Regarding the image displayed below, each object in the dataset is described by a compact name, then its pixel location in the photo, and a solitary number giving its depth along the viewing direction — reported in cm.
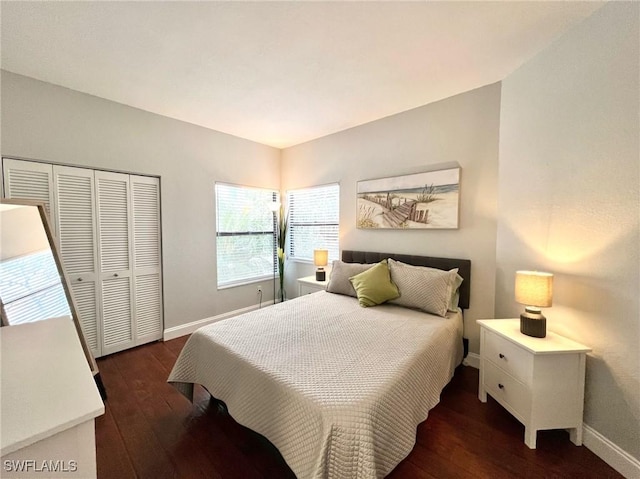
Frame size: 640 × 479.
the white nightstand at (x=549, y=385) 155
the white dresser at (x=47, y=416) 64
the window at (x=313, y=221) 365
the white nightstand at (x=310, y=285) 330
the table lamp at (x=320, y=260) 346
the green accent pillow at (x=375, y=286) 247
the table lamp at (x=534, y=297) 166
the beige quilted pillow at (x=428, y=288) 227
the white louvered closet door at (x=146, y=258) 284
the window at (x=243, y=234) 360
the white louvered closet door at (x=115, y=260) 261
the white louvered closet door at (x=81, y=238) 238
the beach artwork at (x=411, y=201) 256
